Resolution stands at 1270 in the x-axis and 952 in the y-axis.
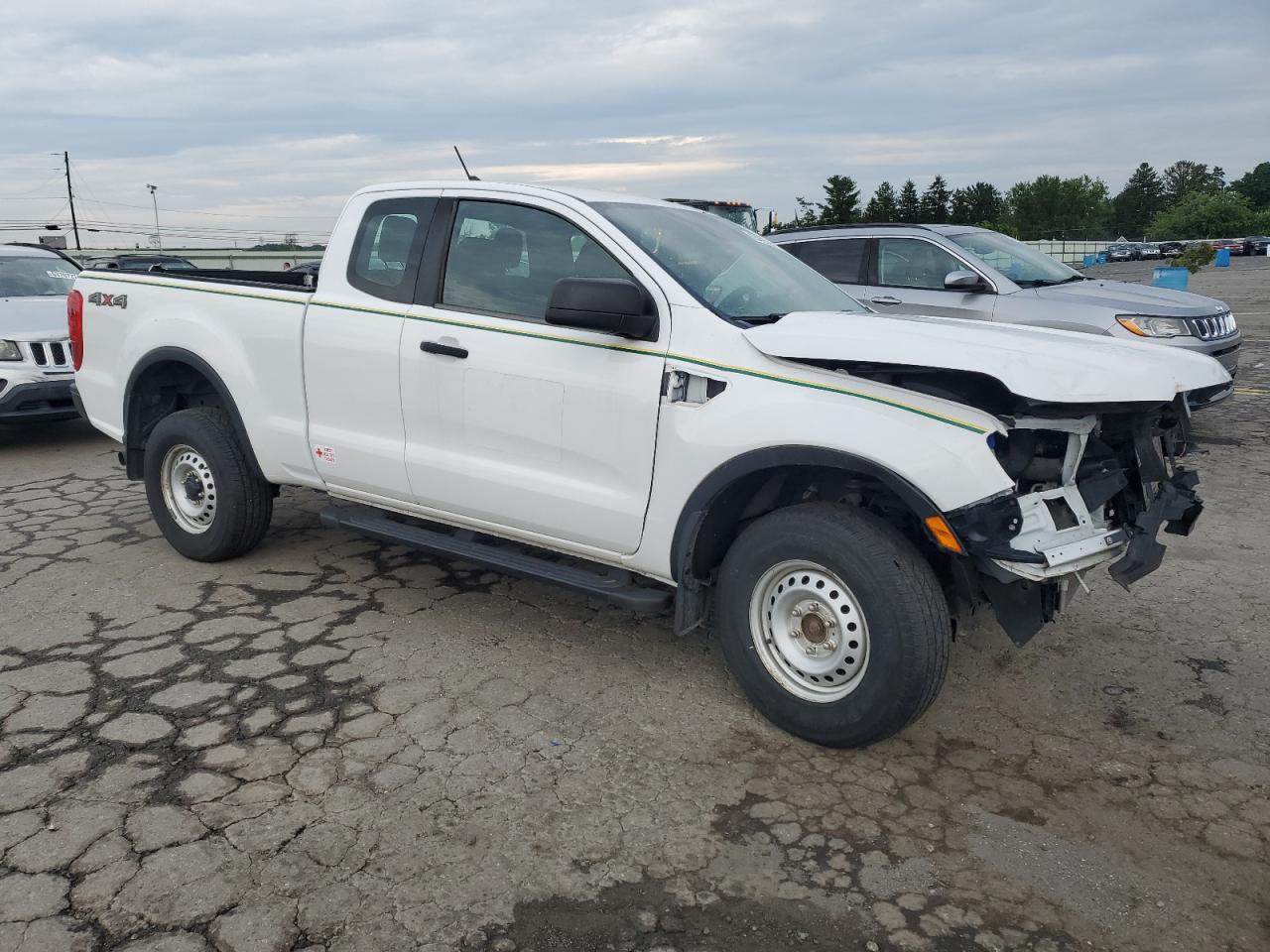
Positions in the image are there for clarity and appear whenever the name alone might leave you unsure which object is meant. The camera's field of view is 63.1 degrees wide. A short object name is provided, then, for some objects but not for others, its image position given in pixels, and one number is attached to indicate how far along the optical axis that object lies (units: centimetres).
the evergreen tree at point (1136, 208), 12862
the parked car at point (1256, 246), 6166
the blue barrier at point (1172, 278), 2170
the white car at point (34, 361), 832
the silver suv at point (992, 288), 822
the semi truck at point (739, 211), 1695
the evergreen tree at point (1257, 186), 12875
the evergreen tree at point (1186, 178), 13650
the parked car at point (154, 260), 2312
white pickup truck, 330
